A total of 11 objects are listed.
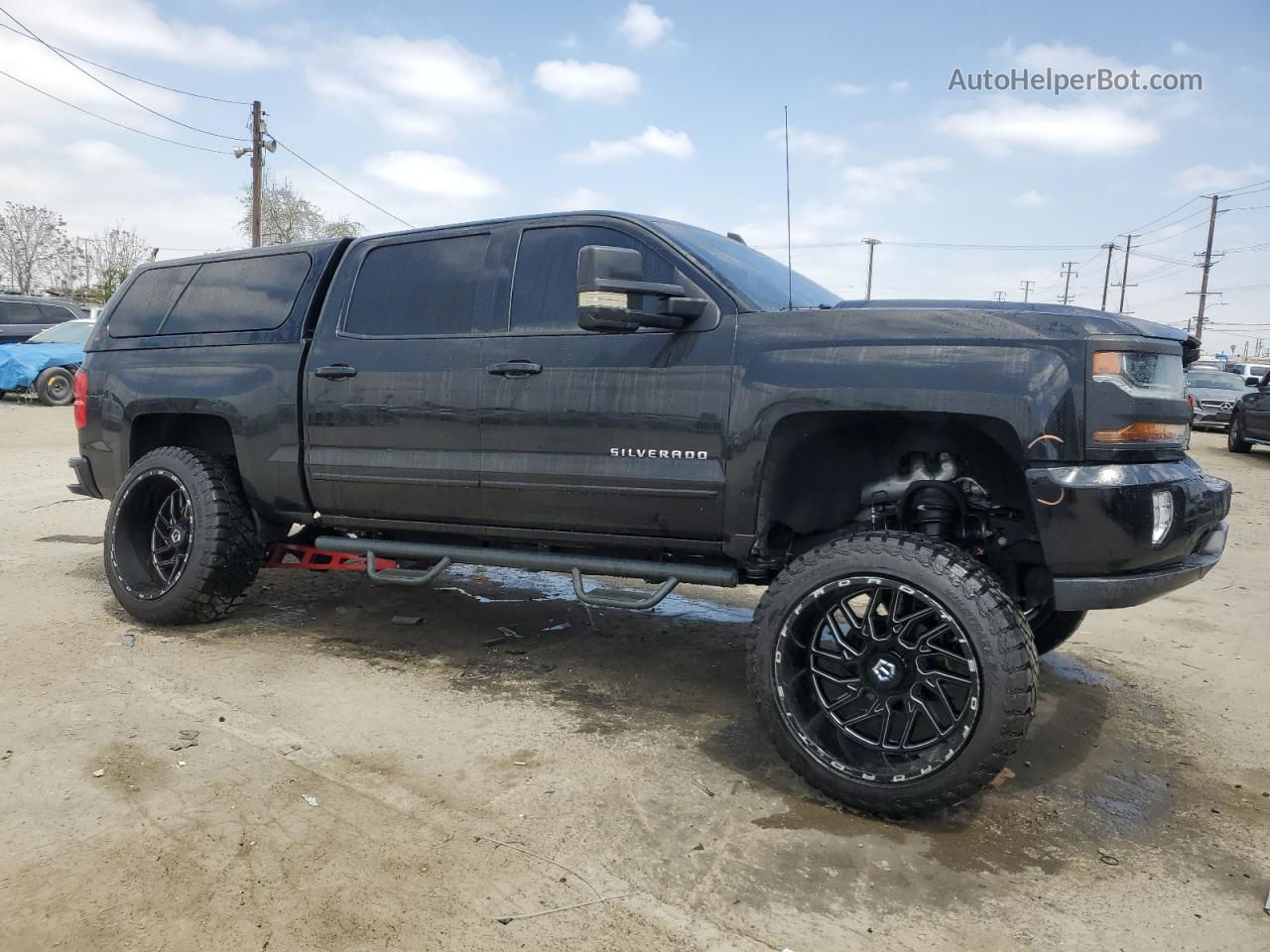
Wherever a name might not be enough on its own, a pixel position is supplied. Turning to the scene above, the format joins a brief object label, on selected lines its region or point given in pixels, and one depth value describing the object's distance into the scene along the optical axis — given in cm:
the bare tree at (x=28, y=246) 5719
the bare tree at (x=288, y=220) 4859
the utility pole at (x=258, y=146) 2992
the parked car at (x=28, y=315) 1869
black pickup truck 280
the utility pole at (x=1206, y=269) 5328
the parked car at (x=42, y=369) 1677
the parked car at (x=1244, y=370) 3116
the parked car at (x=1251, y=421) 1430
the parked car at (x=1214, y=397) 1977
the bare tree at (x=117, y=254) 5962
